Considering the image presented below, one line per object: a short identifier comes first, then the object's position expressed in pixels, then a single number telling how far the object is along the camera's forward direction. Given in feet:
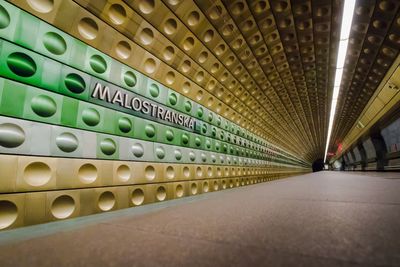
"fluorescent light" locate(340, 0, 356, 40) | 15.88
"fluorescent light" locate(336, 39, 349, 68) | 21.06
